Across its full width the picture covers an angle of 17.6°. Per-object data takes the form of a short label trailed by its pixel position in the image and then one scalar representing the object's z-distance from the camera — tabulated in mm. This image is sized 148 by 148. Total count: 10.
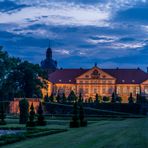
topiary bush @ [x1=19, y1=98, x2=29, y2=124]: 46000
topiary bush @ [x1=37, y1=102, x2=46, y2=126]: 41406
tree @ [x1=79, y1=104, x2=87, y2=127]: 41344
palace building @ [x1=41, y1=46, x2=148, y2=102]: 151375
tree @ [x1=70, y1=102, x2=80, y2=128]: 39375
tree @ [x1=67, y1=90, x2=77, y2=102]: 110500
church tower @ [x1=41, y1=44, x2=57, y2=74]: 179838
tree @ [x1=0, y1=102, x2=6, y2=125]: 41791
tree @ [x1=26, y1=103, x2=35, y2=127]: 38788
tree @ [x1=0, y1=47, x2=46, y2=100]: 97562
